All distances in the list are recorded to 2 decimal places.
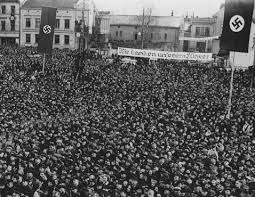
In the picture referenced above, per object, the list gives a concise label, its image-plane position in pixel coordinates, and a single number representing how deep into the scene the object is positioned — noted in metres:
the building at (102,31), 48.50
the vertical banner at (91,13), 50.62
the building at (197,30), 56.97
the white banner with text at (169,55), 27.91
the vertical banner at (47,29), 22.83
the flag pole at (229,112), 15.67
